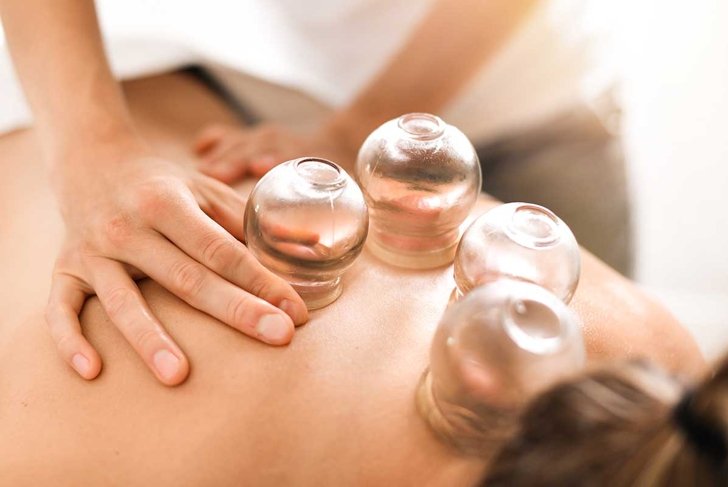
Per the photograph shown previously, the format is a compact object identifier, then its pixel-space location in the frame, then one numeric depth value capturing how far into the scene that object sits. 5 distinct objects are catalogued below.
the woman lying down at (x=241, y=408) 0.66
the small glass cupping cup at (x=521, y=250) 0.69
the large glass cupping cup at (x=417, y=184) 0.77
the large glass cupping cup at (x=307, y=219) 0.70
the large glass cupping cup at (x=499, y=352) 0.56
